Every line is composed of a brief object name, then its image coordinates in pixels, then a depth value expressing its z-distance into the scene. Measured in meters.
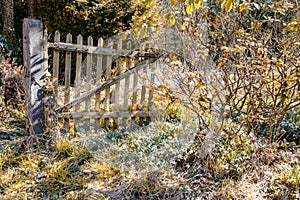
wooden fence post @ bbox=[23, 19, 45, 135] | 3.09
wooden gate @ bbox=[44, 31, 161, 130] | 3.40
